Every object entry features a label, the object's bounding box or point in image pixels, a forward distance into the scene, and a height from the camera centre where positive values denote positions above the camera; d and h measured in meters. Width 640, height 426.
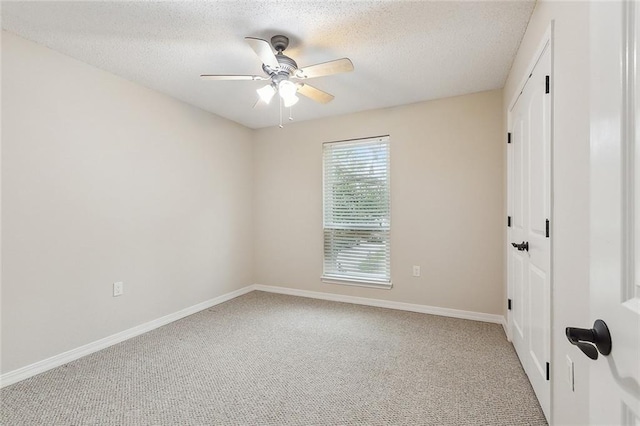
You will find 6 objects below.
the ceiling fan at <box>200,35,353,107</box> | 2.09 +1.04
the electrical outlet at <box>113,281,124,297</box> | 2.79 -0.72
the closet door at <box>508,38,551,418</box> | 1.65 -0.10
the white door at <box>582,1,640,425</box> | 0.53 +0.01
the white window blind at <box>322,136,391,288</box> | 3.78 +0.00
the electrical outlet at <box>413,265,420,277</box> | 3.57 -0.71
